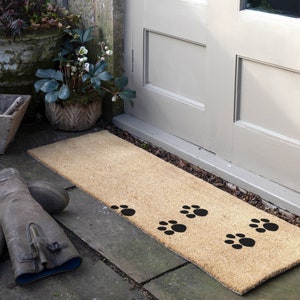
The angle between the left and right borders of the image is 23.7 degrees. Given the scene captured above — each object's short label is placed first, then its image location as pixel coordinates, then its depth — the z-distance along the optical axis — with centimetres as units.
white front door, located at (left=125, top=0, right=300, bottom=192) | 323
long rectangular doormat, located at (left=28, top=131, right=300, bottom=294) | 281
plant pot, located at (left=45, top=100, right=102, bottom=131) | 403
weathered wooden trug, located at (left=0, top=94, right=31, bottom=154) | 369
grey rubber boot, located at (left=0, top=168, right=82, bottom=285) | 266
